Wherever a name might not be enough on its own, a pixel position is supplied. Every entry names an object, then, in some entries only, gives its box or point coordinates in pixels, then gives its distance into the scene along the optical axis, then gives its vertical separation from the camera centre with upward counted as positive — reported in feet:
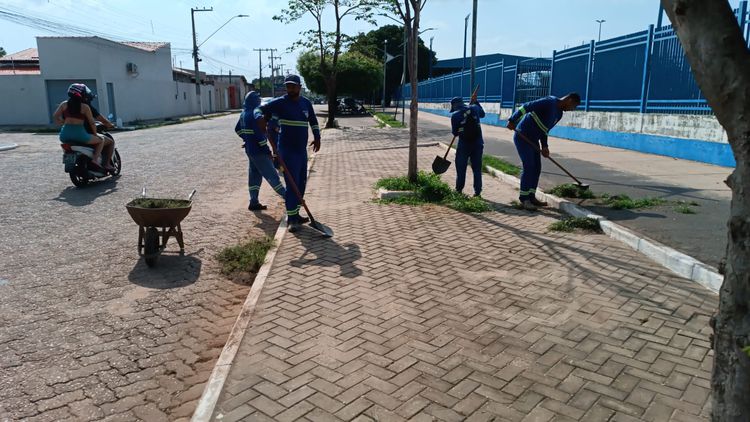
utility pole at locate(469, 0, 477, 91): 55.91 +6.58
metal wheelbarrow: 16.14 -3.62
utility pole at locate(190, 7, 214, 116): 131.44 +10.11
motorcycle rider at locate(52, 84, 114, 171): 29.27 -1.08
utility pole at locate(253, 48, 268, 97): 281.35 +14.38
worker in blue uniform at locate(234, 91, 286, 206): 23.57 -1.94
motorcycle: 28.96 -3.53
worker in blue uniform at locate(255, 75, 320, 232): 20.39 -1.16
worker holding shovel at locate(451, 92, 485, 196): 25.49 -1.59
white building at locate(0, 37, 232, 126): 96.84 +3.38
